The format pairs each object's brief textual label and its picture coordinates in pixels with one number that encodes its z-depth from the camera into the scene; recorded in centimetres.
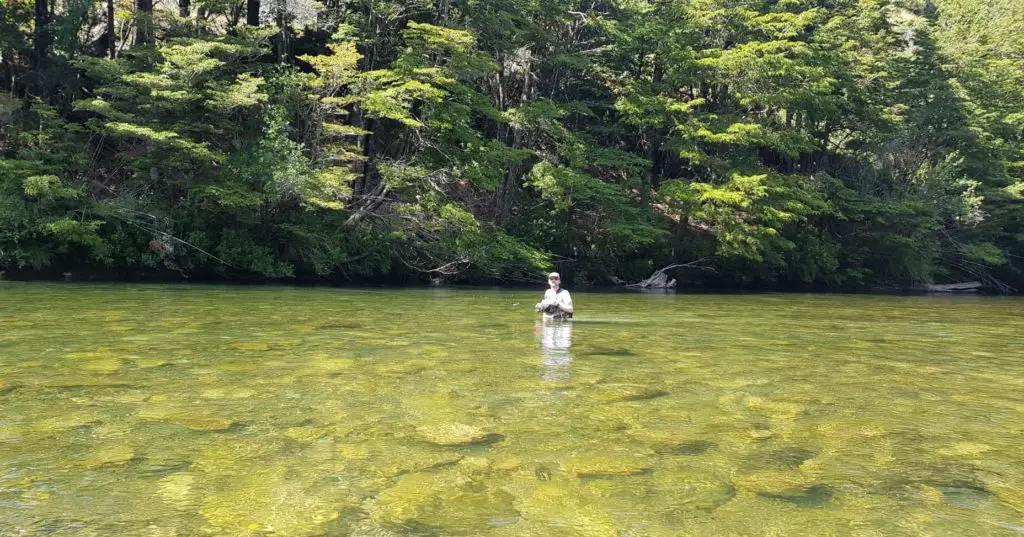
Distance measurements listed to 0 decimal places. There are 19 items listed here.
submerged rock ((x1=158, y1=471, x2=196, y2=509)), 398
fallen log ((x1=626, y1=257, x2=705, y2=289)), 2951
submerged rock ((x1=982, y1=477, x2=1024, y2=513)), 433
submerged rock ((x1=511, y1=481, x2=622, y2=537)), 381
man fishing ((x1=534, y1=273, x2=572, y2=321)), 1339
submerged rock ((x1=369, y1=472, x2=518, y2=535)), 380
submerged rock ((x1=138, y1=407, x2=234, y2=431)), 554
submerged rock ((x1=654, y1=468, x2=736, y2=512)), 420
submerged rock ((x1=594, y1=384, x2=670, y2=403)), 704
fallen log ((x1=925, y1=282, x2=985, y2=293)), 3670
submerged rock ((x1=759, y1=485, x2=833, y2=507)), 427
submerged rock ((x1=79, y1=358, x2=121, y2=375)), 752
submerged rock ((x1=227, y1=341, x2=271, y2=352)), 941
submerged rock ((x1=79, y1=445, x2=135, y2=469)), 455
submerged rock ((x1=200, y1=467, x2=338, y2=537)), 368
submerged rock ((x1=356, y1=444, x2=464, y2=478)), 467
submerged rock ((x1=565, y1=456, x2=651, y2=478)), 474
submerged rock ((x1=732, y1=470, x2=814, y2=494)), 450
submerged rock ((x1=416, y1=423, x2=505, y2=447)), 535
